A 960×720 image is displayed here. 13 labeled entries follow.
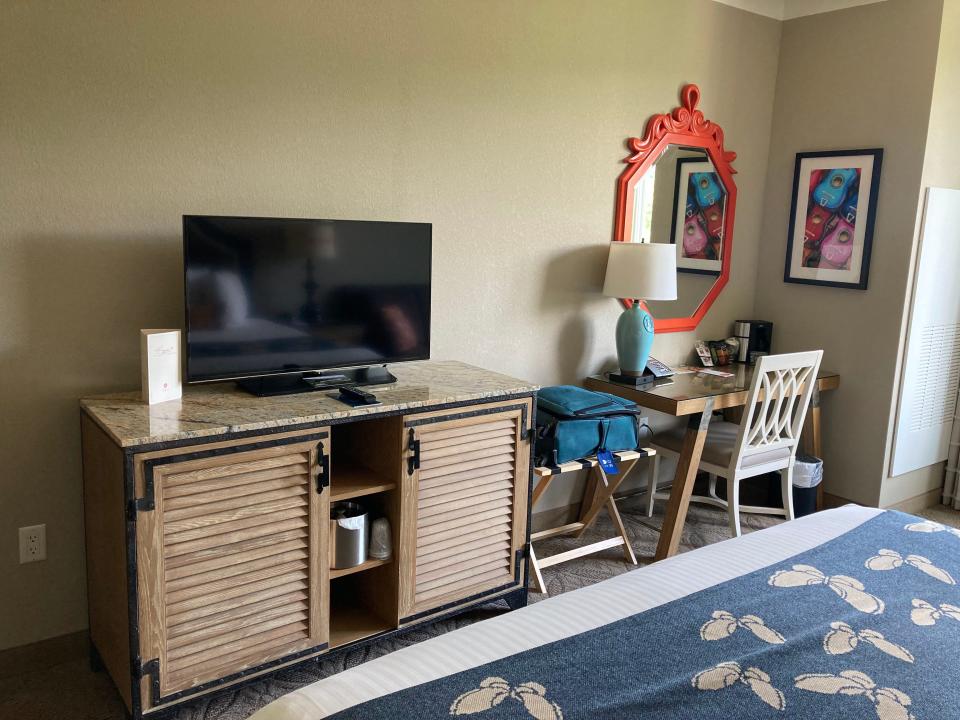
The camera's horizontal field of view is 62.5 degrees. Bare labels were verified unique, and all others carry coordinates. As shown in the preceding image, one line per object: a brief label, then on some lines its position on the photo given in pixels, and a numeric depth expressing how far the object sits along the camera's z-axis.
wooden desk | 3.23
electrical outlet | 2.33
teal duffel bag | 2.89
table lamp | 3.36
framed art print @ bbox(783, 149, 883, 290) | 3.77
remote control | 2.35
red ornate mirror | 3.60
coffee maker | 4.13
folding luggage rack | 2.94
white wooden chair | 3.20
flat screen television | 2.29
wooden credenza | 2.01
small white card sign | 2.21
